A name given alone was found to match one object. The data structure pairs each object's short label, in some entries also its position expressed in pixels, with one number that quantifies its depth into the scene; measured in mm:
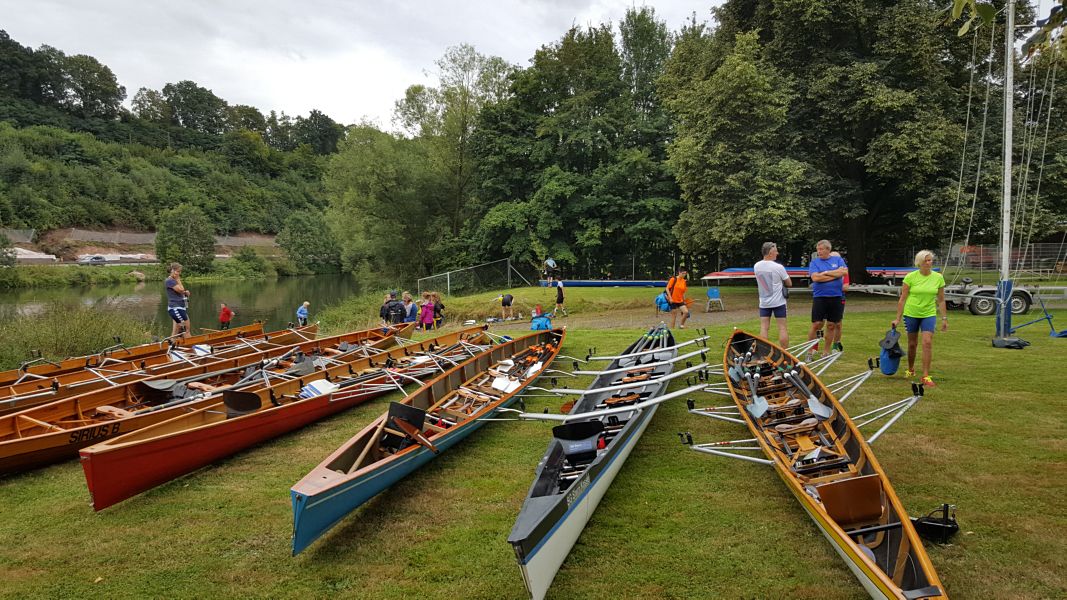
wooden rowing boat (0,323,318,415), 6895
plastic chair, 16656
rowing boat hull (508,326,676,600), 3027
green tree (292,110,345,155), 137250
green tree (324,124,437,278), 29219
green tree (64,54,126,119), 99375
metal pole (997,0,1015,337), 9008
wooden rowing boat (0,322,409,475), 5383
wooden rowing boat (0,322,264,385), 7629
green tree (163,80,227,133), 120188
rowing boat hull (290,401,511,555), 3504
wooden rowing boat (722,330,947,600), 2785
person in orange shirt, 12191
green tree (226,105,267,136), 129000
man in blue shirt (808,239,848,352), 7391
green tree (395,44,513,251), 30578
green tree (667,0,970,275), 15375
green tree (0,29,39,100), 91750
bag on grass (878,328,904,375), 6902
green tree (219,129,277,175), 106750
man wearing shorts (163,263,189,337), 11414
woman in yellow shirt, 6371
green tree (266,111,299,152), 135375
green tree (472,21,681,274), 26172
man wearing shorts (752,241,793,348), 7656
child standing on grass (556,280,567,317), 17625
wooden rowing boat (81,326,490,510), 4465
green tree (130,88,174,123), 111938
